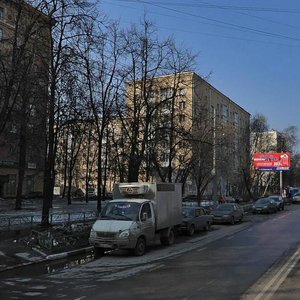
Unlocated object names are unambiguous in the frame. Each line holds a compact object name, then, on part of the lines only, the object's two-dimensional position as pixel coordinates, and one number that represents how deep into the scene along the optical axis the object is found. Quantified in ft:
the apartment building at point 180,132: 99.71
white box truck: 54.54
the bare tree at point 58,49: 66.18
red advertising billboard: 209.87
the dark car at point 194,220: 80.74
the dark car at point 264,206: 147.54
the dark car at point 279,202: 162.04
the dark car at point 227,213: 106.01
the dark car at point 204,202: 164.43
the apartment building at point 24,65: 61.36
